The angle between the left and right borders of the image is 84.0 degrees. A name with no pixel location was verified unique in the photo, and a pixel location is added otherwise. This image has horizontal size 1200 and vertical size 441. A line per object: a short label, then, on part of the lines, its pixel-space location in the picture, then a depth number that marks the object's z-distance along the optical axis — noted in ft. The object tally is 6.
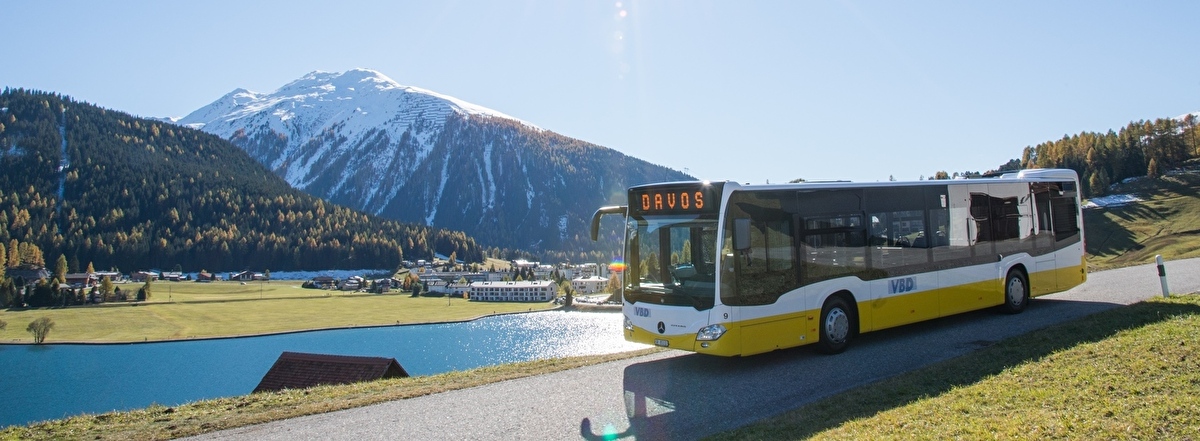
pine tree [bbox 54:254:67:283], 492.74
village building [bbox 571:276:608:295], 585.63
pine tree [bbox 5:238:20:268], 539.62
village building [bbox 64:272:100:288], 488.56
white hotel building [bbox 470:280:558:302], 520.42
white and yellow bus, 38.55
